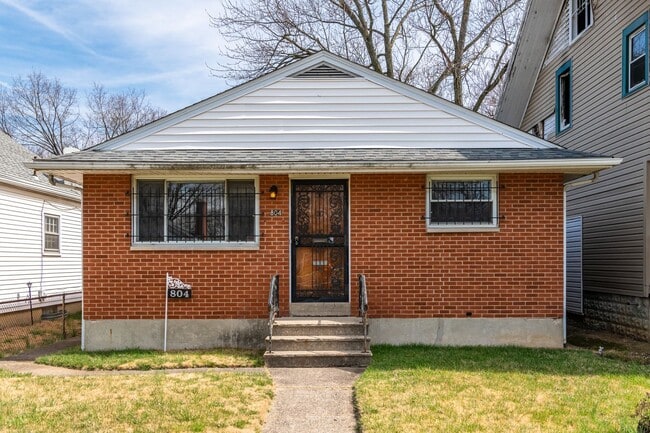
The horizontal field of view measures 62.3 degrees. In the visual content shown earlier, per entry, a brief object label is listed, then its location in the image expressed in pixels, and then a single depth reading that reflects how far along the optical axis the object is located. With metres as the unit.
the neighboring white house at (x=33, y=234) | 12.38
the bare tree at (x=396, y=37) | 22.08
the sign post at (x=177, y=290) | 8.73
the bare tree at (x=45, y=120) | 35.38
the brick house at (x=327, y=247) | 8.73
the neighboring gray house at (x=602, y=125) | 10.13
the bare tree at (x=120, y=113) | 37.28
